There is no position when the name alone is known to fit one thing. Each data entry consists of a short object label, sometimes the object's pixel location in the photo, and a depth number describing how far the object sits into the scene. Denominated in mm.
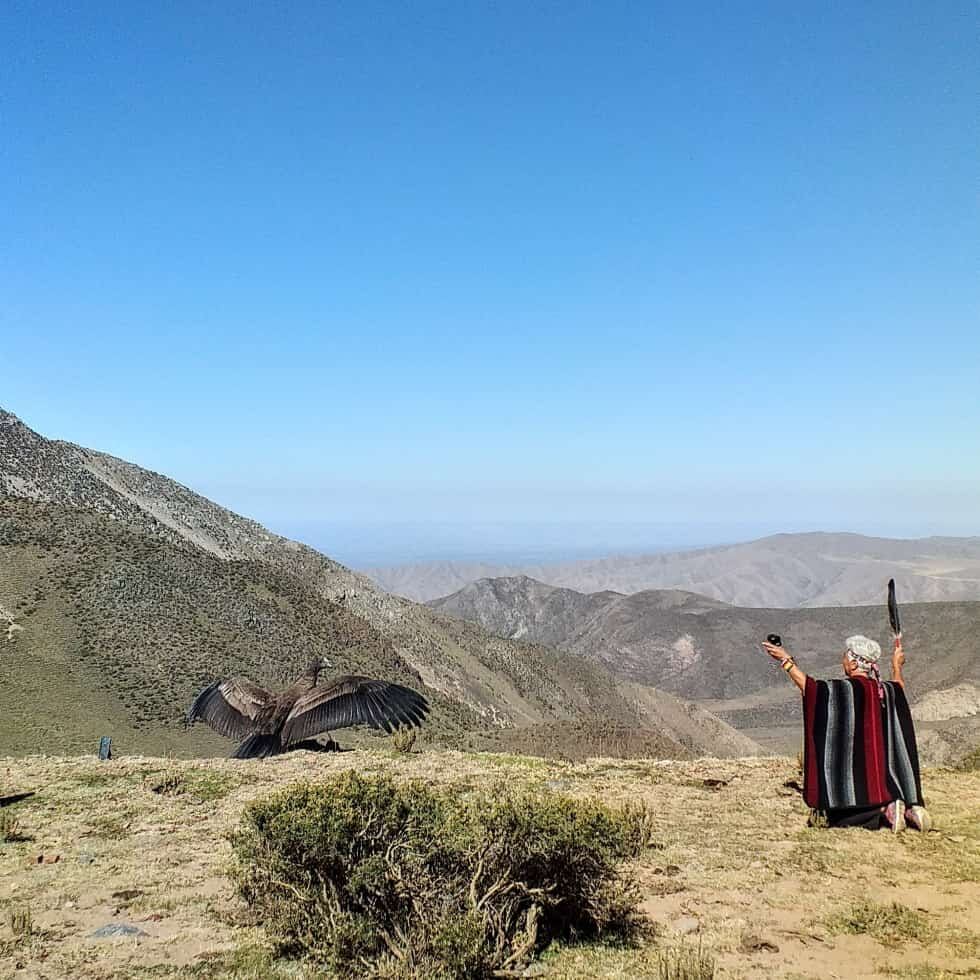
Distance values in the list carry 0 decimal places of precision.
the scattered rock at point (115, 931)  5504
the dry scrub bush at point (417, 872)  4688
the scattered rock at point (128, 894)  6219
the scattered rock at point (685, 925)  5582
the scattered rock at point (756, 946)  5215
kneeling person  7844
